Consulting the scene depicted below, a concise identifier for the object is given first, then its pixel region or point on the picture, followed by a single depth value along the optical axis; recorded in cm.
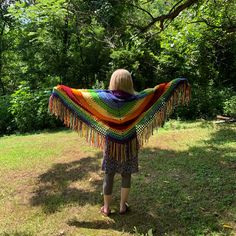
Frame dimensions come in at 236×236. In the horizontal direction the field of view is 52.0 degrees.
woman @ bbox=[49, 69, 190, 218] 285
